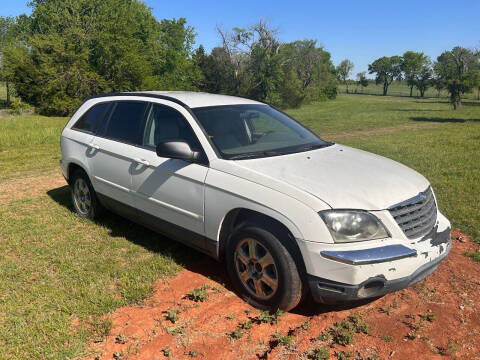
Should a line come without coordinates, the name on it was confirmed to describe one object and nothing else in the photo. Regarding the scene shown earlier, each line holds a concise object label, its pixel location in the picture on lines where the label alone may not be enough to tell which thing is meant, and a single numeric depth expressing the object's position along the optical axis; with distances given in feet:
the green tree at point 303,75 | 182.80
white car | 9.62
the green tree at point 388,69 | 391.86
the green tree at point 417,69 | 314.55
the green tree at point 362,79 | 376.50
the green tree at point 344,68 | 398.42
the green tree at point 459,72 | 107.86
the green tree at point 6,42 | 109.60
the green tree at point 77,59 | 107.45
